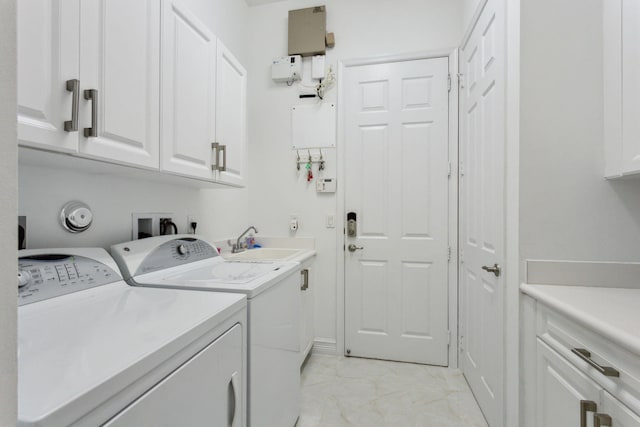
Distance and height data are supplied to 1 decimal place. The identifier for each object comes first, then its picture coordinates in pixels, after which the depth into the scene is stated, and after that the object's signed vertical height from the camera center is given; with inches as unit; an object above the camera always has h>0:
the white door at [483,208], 58.8 +1.9
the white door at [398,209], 92.4 +2.0
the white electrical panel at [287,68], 99.5 +49.9
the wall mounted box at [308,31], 97.6 +61.9
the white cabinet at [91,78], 28.2 +15.6
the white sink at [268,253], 91.0 -12.4
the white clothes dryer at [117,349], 19.1 -11.1
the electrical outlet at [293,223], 101.3 -3.0
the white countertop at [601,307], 29.6 -11.5
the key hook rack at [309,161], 100.0 +18.4
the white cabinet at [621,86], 41.6 +19.6
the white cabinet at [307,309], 84.1 -28.9
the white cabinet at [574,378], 29.7 -19.6
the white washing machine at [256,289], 43.4 -12.8
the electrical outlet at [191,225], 73.7 -2.9
